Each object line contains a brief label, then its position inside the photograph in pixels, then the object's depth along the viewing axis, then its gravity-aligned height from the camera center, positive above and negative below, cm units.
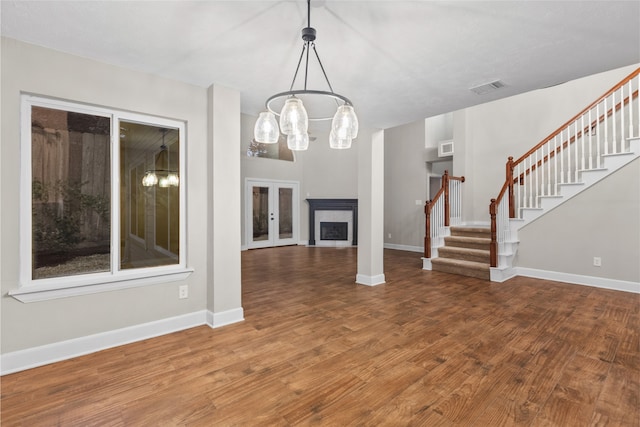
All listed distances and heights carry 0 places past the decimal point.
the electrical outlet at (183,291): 293 -80
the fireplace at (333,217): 906 -14
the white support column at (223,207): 299 +6
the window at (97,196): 230 +14
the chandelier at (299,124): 172 +55
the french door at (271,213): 859 -2
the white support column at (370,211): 462 +2
